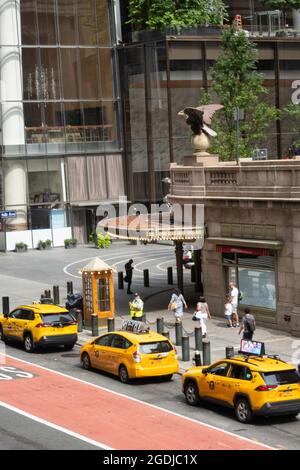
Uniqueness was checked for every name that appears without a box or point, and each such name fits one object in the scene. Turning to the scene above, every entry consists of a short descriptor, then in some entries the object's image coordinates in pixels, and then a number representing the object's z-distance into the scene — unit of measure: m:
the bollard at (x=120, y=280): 46.22
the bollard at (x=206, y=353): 28.33
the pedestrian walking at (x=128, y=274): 44.84
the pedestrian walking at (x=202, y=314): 33.00
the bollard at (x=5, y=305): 38.09
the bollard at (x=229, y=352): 27.03
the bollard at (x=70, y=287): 42.41
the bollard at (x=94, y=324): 34.19
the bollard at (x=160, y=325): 33.03
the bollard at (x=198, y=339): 30.70
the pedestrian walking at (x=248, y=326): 30.69
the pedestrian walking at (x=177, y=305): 35.25
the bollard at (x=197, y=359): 27.99
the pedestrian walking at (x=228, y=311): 34.69
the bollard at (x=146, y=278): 47.03
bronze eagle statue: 38.94
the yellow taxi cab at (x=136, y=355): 26.67
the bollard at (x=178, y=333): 32.12
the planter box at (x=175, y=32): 64.50
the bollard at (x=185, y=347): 29.61
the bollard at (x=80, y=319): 35.59
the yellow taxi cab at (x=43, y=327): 31.39
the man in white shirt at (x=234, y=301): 34.94
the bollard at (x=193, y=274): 46.96
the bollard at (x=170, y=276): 47.31
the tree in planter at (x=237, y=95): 50.75
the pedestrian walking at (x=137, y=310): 34.97
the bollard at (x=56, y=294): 40.72
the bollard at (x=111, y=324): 33.16
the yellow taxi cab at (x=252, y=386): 22.28
